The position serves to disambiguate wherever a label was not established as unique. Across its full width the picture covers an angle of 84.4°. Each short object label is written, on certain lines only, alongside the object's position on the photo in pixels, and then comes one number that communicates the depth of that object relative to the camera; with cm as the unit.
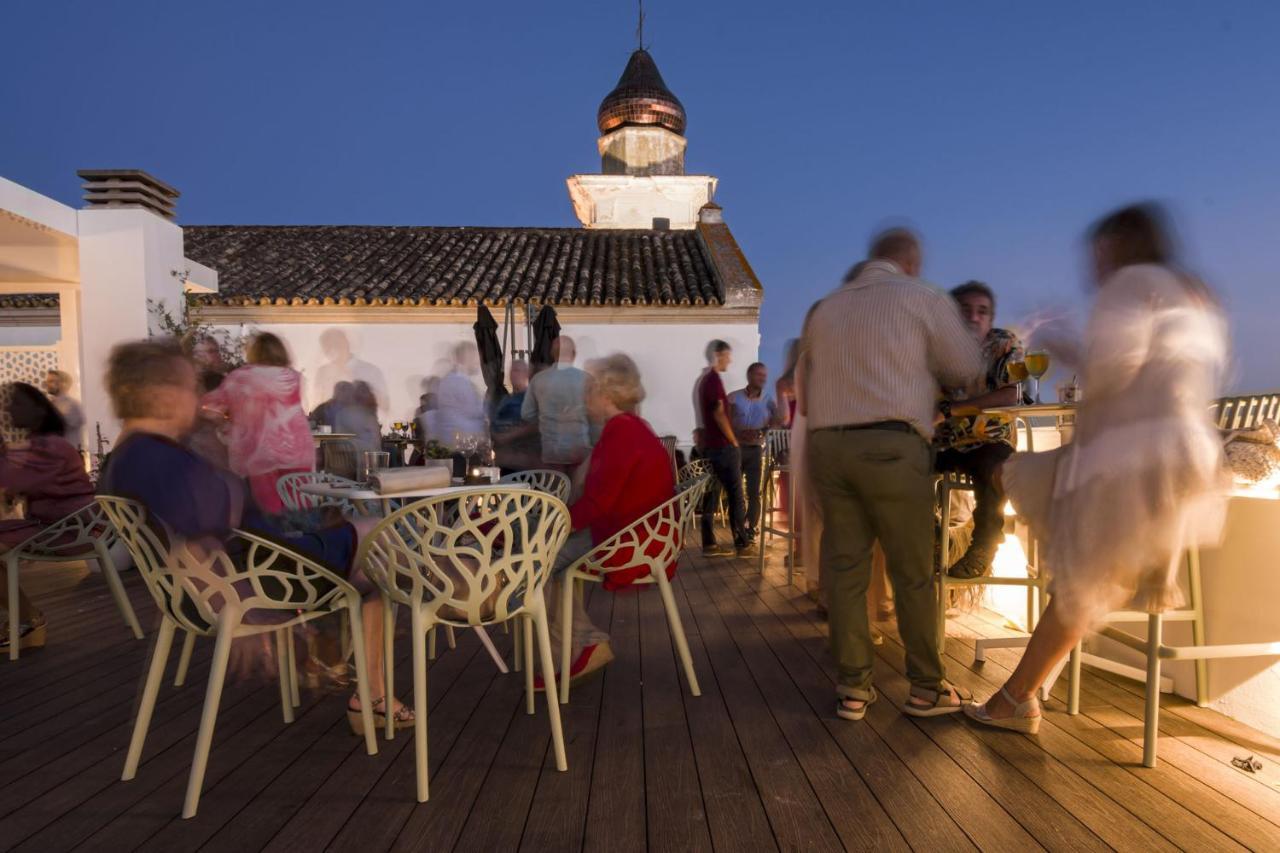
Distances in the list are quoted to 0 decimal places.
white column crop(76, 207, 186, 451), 711
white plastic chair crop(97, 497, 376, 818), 206
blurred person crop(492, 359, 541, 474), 474
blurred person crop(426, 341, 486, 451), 520
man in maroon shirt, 570
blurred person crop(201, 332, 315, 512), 295
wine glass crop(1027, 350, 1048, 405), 254
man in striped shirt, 243
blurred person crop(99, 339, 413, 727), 210
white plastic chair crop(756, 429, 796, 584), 468
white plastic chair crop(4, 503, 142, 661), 351
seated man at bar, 291
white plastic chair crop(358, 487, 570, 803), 206
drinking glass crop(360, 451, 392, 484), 288
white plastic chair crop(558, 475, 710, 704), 271
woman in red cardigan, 271
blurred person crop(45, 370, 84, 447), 584
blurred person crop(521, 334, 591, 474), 427
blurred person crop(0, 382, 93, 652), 374
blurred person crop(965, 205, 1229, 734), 195
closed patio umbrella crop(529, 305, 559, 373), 636
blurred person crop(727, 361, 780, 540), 625
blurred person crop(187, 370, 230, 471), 417
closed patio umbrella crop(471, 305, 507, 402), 694
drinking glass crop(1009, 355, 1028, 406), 271
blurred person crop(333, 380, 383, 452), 616
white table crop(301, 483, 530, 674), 251
